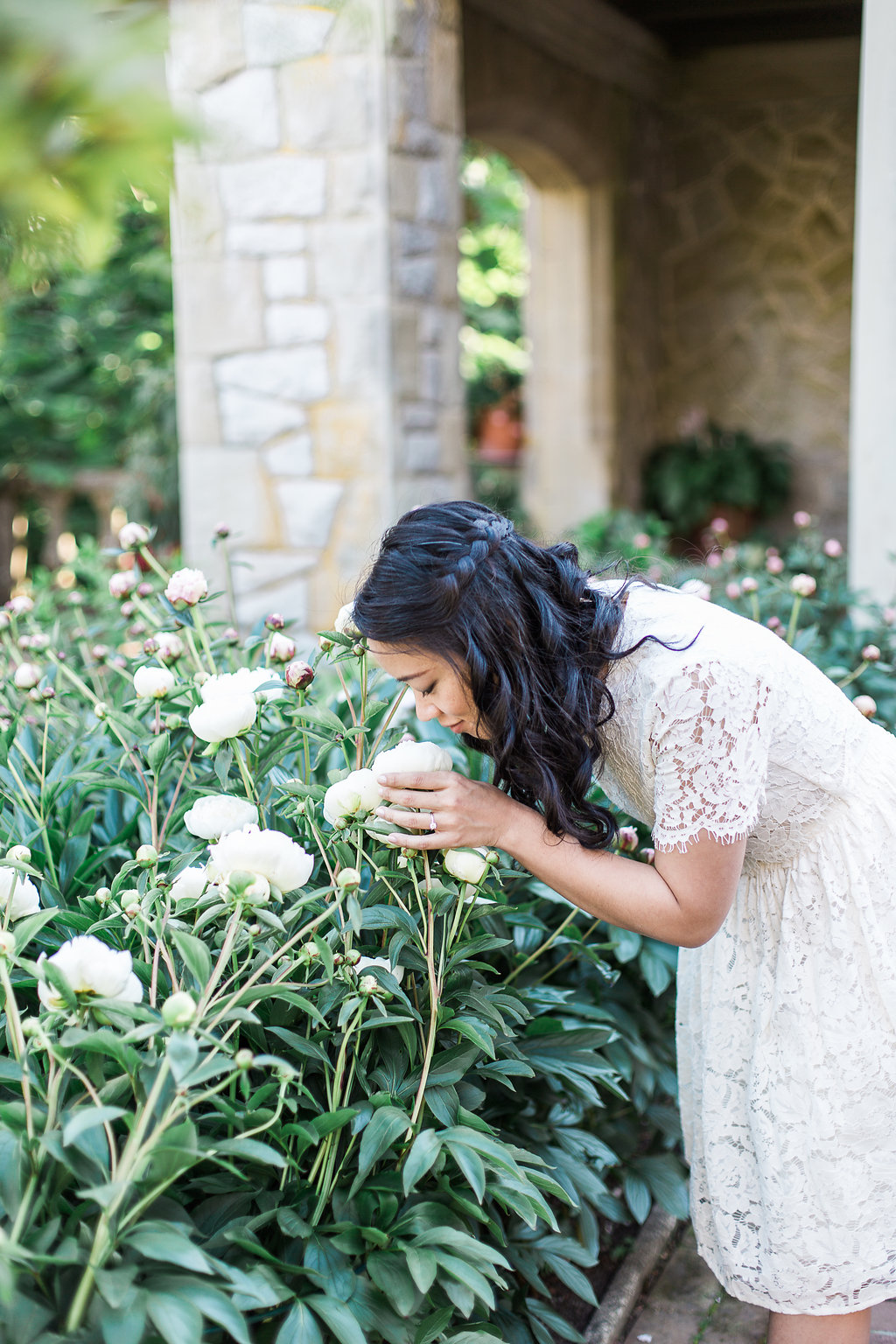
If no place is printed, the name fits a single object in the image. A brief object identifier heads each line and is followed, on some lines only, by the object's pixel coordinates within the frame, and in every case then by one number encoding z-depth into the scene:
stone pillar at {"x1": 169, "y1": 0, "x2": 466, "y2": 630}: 3.84
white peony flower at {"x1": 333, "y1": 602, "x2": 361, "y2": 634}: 1.52
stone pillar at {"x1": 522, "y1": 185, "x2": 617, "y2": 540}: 6.55
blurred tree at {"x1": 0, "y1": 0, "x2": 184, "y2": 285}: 0.67
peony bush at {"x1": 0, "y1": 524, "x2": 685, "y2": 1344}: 1.10
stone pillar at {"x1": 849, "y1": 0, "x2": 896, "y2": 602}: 3.34
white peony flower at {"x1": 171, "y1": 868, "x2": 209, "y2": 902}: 1.29
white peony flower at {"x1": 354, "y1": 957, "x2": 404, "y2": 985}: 1.36
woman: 1.38
